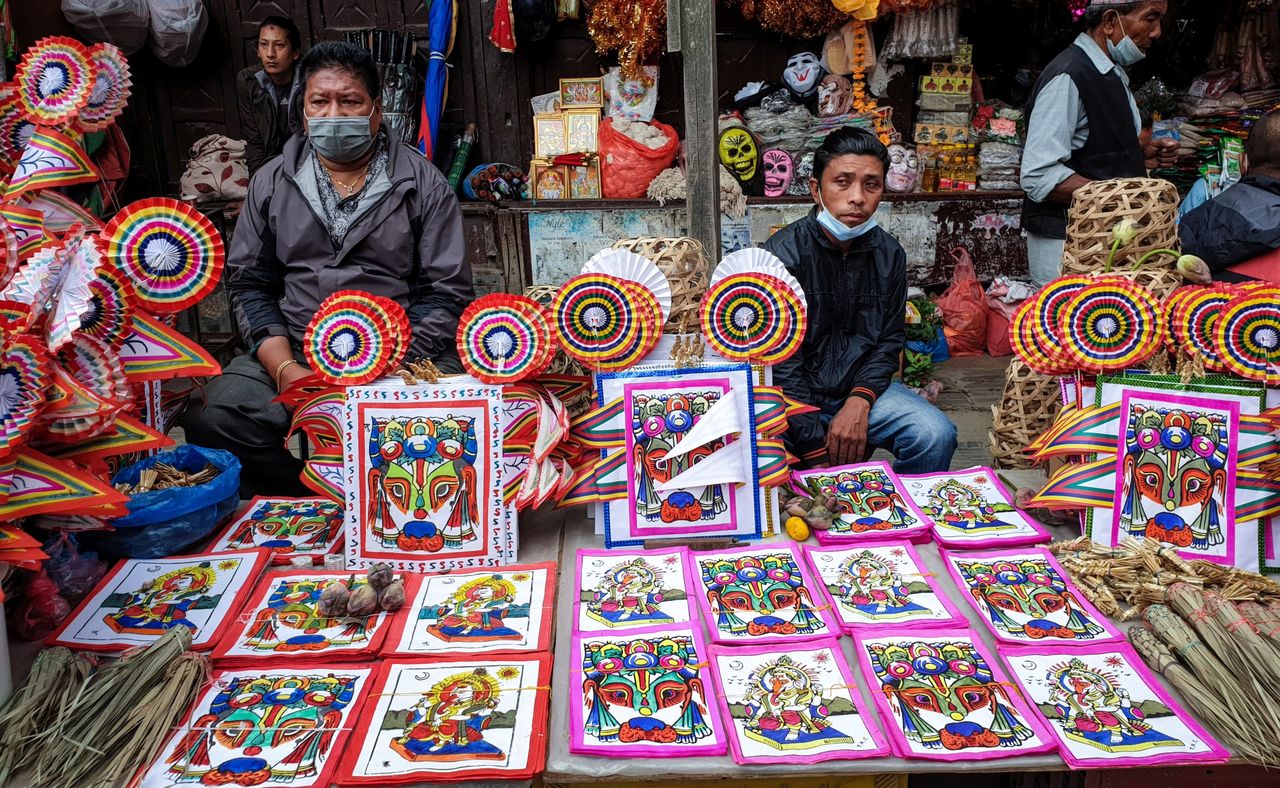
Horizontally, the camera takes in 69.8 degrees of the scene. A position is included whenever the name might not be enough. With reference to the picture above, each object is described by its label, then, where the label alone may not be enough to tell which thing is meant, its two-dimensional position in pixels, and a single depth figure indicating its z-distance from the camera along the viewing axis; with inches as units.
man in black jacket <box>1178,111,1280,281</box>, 115.7
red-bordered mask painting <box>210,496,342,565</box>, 92.0
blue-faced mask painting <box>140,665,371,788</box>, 63.0
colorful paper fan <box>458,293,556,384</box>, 90.5
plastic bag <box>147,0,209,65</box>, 216.4
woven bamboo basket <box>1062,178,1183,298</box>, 98.7
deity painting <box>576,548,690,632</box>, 79.0
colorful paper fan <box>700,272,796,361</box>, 91.5
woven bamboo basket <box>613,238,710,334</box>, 97.7
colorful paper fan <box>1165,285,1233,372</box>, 86.7
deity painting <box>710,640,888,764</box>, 64.7
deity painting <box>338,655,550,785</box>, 63.2
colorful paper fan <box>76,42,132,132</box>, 93.1
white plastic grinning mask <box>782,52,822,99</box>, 226.1
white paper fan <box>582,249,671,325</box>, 90.9
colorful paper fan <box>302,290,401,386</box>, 89.1
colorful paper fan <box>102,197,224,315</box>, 79.7
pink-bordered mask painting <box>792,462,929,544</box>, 91.8
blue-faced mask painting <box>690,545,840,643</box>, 77.1
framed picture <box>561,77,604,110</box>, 228.8
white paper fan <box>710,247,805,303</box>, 92.7
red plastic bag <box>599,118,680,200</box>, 219.5
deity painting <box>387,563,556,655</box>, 76.2
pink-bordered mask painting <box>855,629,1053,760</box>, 64.9
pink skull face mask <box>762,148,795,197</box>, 225.0
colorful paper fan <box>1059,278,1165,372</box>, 88.5
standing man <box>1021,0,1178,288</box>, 138.3
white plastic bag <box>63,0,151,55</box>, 207.2
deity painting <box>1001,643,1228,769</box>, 64.3
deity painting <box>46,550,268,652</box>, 76.7
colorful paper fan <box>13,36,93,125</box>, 89.0
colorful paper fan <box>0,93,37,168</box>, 90.1
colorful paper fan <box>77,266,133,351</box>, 76.0
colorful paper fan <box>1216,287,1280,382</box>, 84.1
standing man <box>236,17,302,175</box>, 194.1
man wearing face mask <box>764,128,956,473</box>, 112.0
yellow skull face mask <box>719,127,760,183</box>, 223.0
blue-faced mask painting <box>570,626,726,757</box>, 65.4
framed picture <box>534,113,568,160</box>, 227.3
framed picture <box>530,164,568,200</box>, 224.2
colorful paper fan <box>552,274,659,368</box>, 90.1
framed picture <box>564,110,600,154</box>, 225.5
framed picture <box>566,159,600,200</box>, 223.9
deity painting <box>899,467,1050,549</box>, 90.4
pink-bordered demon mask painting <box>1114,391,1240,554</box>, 85.2
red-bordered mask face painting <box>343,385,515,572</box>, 88.7
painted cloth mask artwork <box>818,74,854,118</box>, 226.1
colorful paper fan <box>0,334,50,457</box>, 66.2
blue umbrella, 224.5
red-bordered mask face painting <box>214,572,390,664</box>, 75.3
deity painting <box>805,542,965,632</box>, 79.0
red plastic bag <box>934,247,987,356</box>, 217.3
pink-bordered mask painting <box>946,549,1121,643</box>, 76.7
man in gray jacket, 115.0
